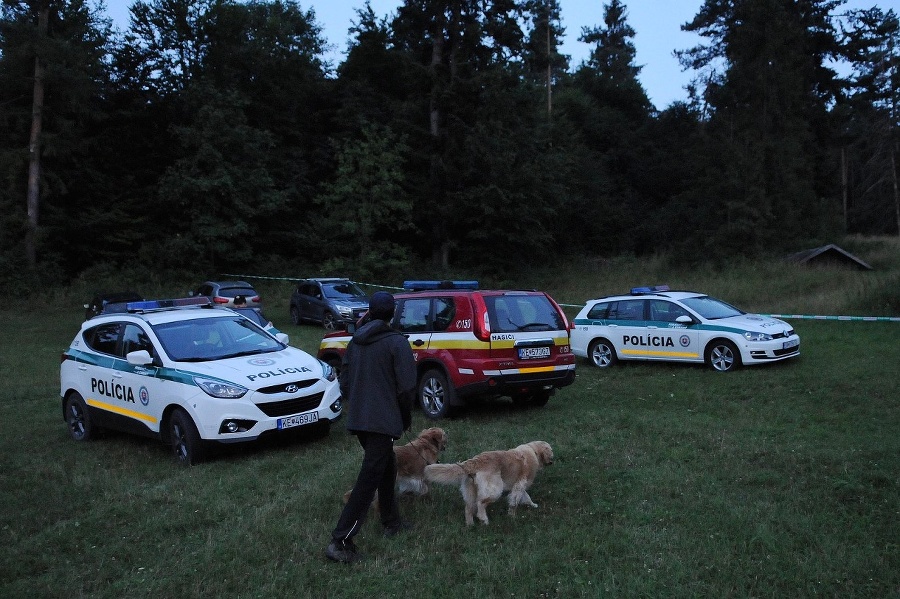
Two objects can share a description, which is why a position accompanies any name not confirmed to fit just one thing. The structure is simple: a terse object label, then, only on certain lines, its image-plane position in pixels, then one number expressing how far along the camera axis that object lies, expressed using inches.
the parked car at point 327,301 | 952.9
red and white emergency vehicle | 374.6
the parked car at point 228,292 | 967.4
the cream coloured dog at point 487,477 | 223.5
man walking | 199.6
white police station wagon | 521.3
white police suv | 310.3
